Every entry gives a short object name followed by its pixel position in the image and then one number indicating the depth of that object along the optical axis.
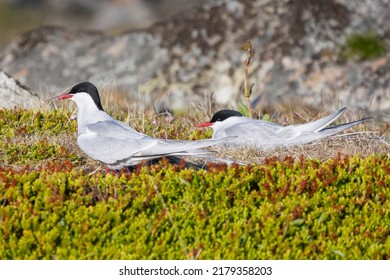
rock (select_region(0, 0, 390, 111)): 21.23
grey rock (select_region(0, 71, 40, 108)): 17.59
